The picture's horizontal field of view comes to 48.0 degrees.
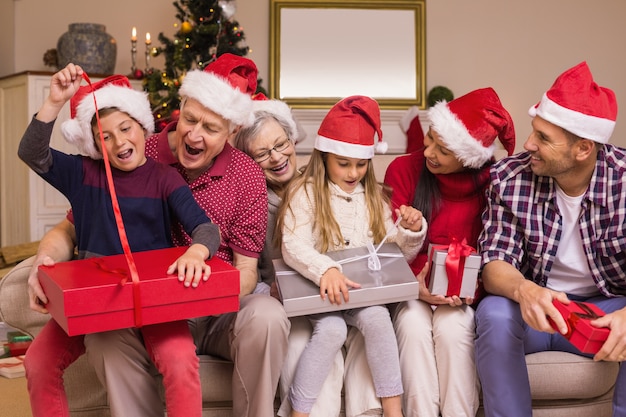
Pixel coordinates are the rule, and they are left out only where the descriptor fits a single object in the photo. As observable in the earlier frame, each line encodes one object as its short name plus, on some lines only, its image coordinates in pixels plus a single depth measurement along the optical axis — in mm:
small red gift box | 1701
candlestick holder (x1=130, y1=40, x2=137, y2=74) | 4938
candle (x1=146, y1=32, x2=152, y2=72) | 4670
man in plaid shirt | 1917
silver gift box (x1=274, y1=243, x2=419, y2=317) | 1981
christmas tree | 4504
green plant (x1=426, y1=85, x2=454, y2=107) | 5281
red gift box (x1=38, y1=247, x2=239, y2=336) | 1613
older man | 1820
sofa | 1993
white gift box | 2035
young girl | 1977
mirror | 5309
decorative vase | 4938
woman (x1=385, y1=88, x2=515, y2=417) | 2006
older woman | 2395
